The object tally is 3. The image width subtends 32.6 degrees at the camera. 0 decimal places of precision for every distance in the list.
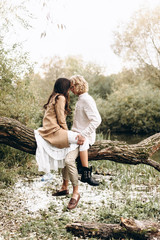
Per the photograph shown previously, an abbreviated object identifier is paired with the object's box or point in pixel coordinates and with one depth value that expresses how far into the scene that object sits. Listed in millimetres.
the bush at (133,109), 20016
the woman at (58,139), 3721
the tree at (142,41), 19297
